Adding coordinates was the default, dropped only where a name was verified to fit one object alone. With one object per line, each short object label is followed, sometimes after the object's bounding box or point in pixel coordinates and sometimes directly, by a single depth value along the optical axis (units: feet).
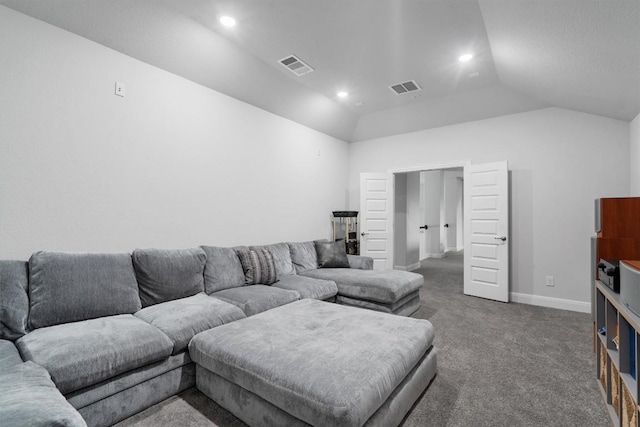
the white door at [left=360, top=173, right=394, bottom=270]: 18.22
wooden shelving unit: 4.58
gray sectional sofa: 4.90
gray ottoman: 4.38
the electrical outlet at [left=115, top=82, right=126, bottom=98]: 9.08
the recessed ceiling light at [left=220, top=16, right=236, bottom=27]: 8.89
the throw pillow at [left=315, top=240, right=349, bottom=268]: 14.07
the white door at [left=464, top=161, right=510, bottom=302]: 13.92
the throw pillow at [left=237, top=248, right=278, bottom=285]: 11.03
